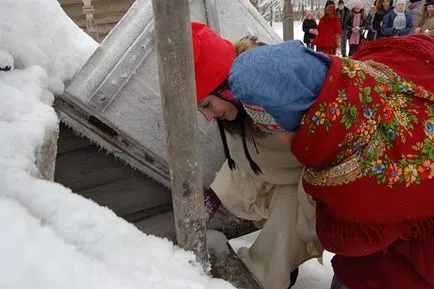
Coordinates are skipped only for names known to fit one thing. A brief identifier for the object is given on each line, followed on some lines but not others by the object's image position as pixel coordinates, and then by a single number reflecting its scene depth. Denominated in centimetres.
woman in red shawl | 126
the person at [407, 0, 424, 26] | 637
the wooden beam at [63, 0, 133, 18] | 718
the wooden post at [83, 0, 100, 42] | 622
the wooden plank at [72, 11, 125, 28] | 723
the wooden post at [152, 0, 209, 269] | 107
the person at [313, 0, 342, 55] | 778
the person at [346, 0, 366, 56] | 845
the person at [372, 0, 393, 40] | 759
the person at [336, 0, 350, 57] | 880
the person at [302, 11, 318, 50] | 856
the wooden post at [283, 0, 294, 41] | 614
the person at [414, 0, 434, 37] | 543
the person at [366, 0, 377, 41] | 773
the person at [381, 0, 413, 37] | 644
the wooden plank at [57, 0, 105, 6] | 708
